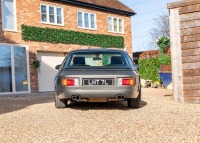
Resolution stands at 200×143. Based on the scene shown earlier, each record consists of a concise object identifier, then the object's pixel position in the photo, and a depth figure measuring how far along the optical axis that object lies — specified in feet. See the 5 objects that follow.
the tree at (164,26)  152.12
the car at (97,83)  20.98
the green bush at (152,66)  60.85
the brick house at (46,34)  51.98
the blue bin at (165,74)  47.62
